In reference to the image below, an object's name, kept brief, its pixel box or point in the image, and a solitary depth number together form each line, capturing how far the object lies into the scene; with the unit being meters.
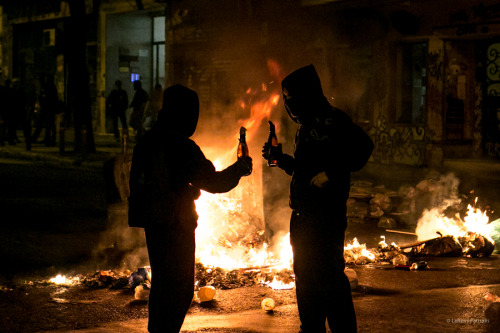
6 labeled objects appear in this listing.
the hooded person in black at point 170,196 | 3.54
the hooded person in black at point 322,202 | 3.83
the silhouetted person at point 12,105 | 21.69
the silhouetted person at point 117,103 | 22.78
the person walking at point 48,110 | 21.50
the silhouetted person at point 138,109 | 20.77
